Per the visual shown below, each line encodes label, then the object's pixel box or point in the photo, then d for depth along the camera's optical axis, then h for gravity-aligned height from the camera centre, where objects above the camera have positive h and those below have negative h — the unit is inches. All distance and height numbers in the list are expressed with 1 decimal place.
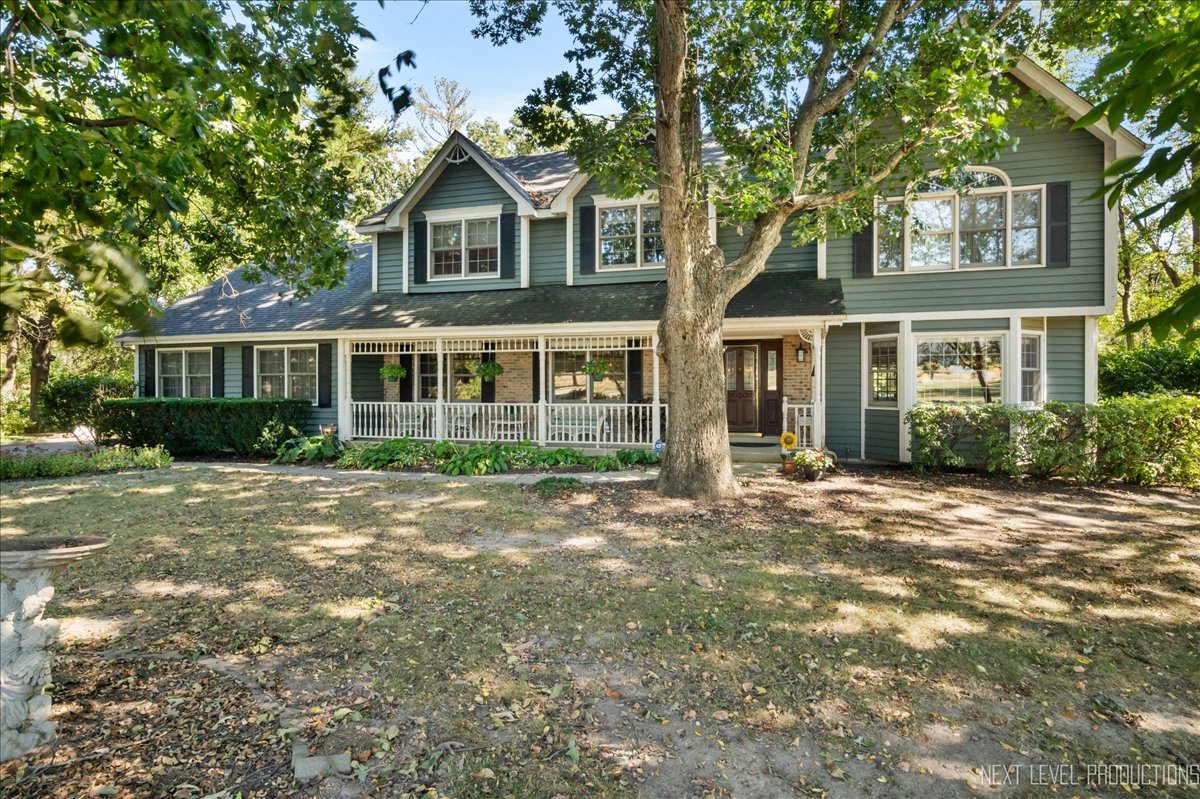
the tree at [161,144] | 79.2 +77.7
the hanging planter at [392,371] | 563.5 +24.1
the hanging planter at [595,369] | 518.9 +23.5
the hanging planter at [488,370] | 554.9 +24.4
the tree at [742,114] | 314.7 +158.6
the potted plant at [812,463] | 402.6 -43.5
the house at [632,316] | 450.9 +64.4
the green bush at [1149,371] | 610.9 +24.4
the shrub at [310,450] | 502.9 -42.4
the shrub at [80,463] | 431.2 -45.9
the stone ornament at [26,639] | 105.3 -41.3
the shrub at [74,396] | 784.3 +3.7
